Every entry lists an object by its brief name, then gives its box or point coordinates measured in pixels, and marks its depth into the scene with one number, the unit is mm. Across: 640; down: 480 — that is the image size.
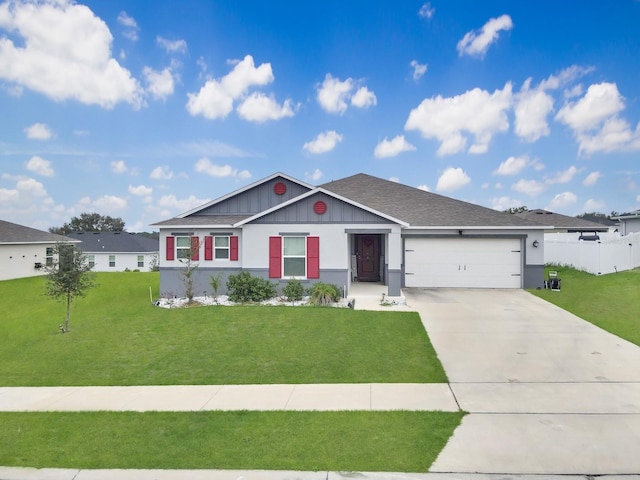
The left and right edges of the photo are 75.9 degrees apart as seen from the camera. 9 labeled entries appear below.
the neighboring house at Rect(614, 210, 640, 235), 30462
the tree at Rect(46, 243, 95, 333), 12172
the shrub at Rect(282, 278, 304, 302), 15258
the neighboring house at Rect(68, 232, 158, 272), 45656
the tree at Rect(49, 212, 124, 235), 80125
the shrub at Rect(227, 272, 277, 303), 15359
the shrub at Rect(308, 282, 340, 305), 14662
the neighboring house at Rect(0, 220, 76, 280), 27141
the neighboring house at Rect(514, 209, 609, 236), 32094
